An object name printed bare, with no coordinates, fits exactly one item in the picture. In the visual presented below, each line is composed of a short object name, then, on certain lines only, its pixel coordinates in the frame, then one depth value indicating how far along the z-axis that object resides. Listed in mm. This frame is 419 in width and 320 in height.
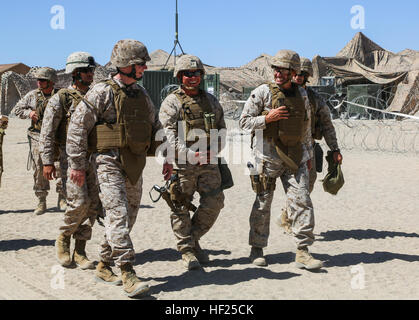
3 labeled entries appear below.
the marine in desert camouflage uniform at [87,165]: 5137
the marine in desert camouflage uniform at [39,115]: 7543
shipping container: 22359
